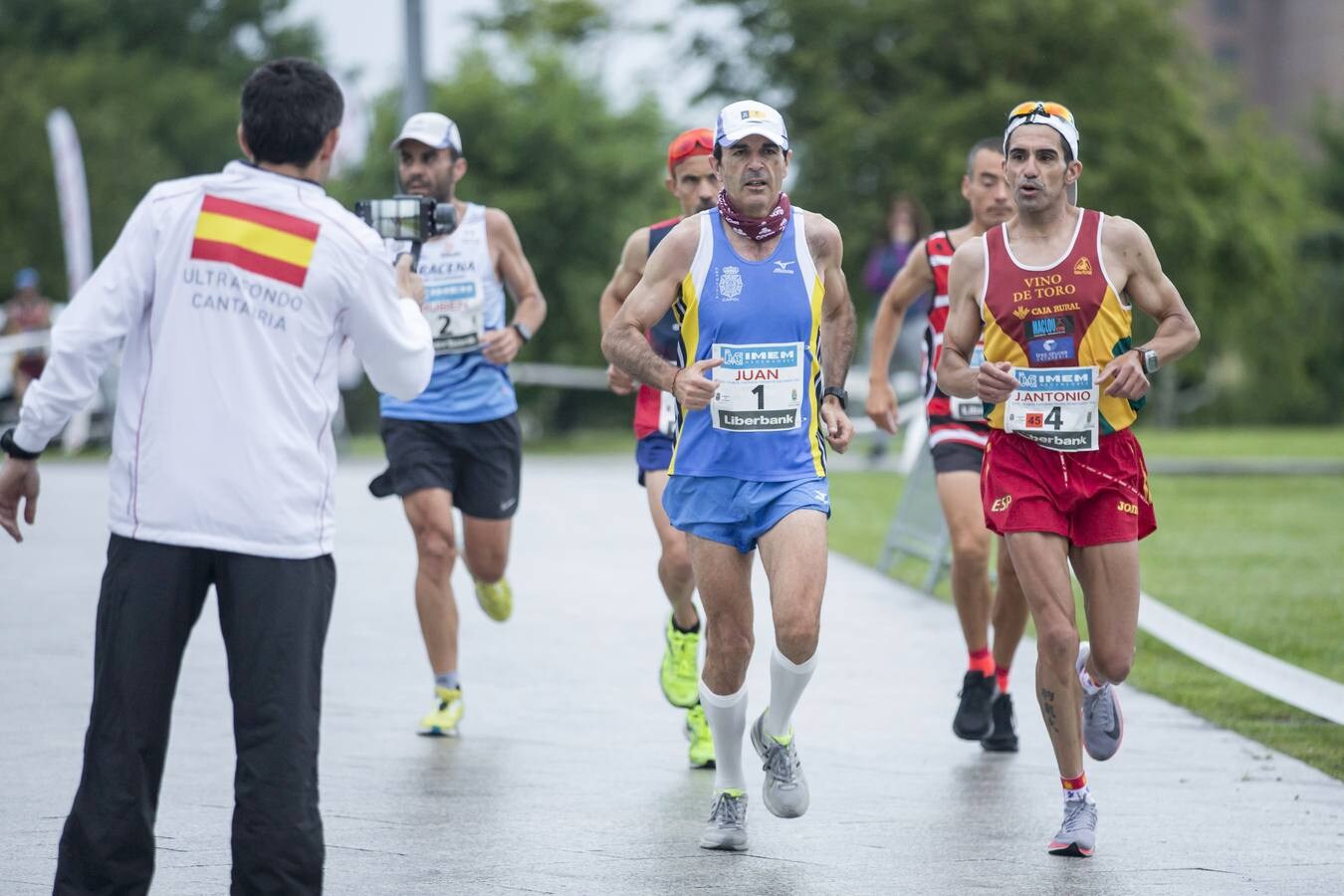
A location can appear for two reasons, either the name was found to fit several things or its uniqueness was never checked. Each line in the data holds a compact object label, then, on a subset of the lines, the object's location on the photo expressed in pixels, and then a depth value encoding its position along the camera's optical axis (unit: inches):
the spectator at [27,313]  2162.9
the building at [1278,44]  6909.5
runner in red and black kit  655.8
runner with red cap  647.1
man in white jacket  369.4
